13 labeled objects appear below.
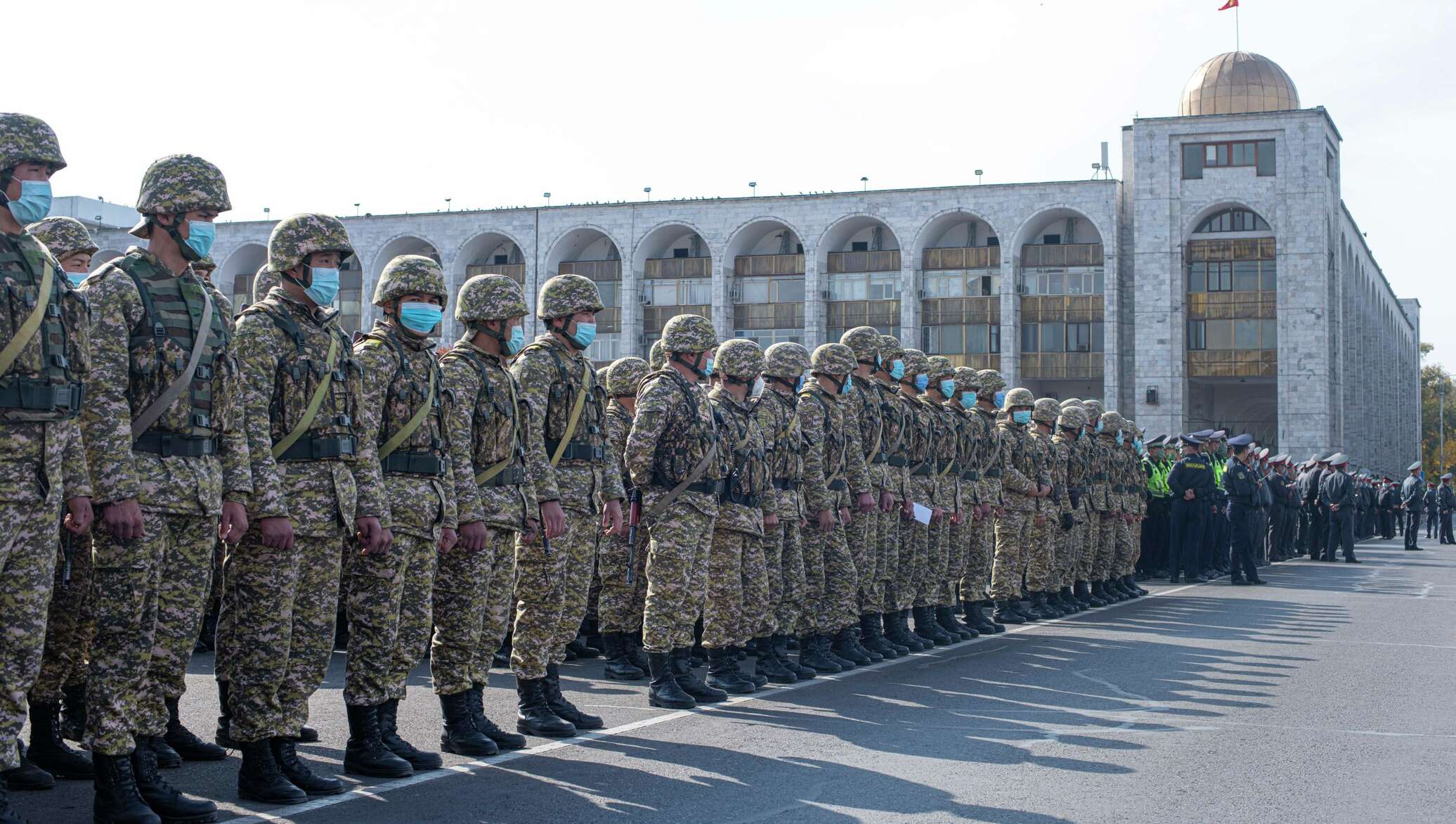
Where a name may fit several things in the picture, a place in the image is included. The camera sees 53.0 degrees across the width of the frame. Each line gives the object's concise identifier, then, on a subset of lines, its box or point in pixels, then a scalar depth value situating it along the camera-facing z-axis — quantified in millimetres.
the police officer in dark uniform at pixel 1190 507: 21219
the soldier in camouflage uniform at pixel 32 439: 4617
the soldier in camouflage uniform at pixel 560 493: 7336
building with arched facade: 50406
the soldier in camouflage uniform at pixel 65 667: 5715
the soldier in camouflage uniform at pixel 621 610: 9812
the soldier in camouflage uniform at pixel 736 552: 8859
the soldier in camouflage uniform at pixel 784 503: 9562
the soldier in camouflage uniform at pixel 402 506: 6258
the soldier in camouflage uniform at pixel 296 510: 5680
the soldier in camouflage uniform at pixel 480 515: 6750
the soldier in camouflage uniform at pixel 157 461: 5066
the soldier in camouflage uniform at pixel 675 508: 8352
